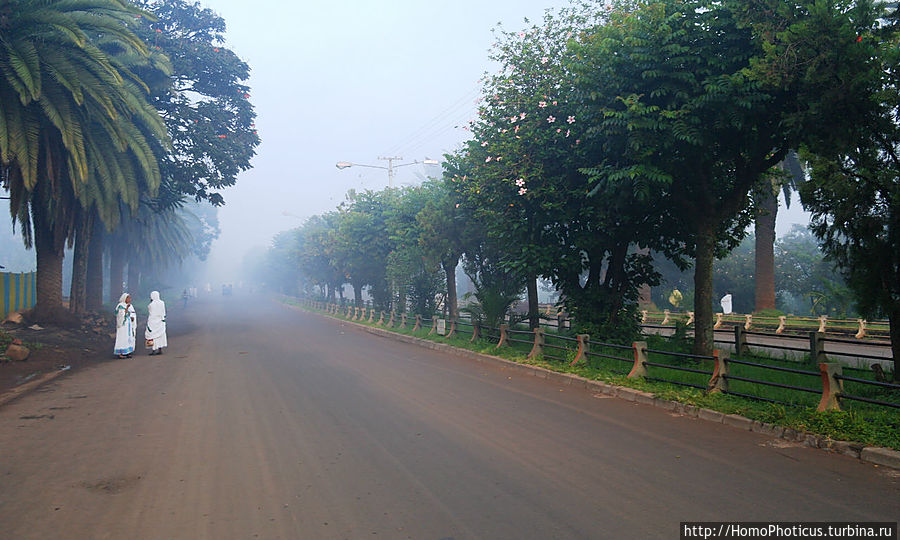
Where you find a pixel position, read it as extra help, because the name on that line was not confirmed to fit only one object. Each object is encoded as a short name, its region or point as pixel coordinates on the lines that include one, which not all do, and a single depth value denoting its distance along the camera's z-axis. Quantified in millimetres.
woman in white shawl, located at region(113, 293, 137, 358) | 17047
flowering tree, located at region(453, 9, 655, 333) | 15438
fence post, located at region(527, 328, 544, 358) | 15773
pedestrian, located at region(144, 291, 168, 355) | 17859
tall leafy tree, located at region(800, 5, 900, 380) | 8930
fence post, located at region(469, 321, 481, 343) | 20503
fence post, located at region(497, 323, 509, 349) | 18453
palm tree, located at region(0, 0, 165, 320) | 14867
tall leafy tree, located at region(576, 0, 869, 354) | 10125
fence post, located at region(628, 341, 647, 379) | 11611
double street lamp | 34606
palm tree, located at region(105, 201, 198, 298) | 33531
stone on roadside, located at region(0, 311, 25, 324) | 19623
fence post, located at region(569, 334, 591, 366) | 13977
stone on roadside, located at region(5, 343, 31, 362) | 14391
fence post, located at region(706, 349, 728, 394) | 9891
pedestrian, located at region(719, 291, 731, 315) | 34175
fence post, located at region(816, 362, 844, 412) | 7965
